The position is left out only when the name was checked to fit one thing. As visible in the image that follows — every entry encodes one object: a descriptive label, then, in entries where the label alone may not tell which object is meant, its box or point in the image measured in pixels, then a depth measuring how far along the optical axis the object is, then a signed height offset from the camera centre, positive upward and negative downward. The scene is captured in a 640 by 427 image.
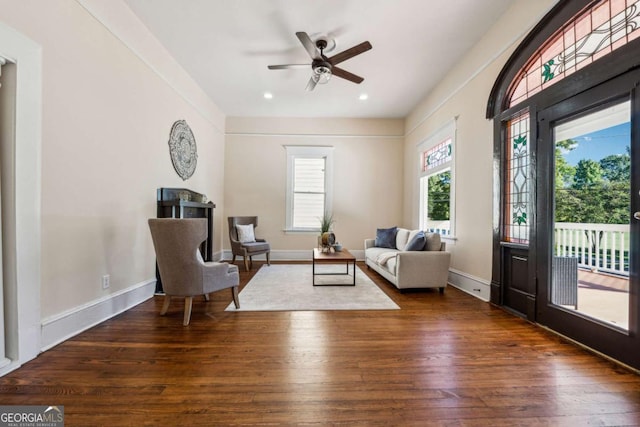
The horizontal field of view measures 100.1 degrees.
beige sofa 3.58 -0.71
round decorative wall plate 3.89 +0.99
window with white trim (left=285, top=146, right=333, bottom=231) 6.18 +0.58
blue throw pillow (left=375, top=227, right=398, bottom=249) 5.11 -0.43
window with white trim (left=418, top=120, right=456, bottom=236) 4.16 +0.63
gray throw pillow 3.83 -0.37
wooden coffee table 3.74 -0.60
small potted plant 4.29 -0.42
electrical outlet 2.59 -0.67
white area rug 2.99 -1.02
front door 1.82 +0.00
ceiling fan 2.90 +1.82
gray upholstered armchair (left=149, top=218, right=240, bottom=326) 2.43 -0.44
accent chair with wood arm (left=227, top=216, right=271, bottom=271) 5.05 -0.60
